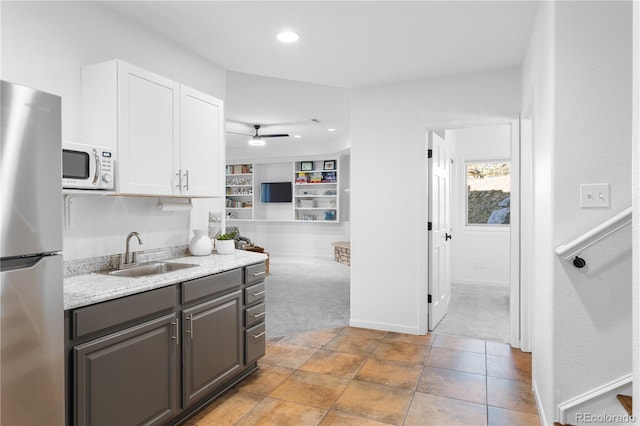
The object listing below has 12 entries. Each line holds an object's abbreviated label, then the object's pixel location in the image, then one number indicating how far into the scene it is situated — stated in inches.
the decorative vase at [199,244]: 120.2
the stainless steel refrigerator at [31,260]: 53.6
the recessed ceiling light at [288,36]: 114.7
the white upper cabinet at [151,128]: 89.3
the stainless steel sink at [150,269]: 99.1
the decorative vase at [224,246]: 124.6
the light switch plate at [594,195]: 76.0
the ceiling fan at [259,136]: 288.7
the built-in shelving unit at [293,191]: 361.4
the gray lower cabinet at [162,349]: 69.0
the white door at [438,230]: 159.6
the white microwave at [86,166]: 78.5
